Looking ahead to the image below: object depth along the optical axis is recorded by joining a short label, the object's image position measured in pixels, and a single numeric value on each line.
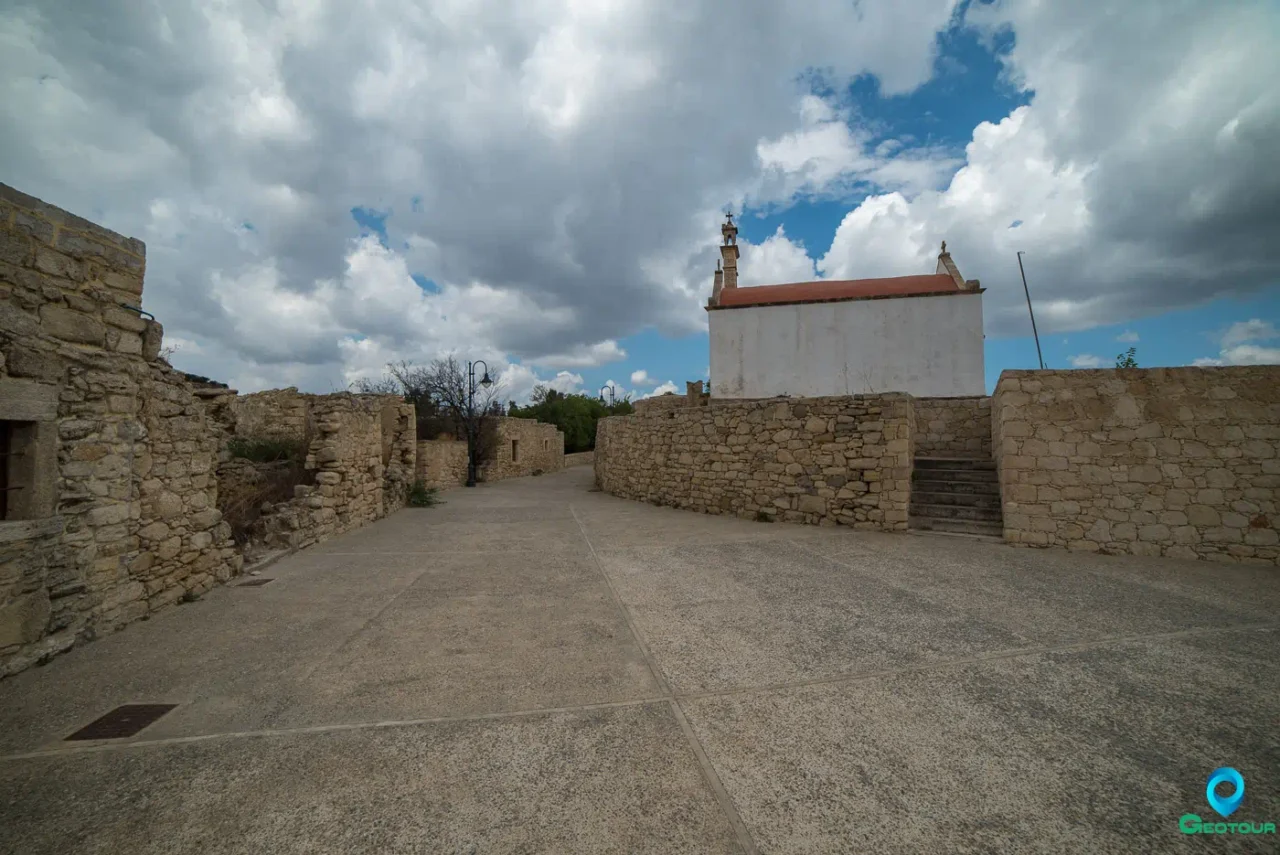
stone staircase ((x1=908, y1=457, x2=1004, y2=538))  7.89
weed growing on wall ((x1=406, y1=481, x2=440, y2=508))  11.91
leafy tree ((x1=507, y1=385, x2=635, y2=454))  33.00
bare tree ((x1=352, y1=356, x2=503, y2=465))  19.20
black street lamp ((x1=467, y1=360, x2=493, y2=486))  17.44
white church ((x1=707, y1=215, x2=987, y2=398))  20.45
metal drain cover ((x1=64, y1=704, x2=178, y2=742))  2.53
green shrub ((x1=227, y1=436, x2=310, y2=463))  9.41
